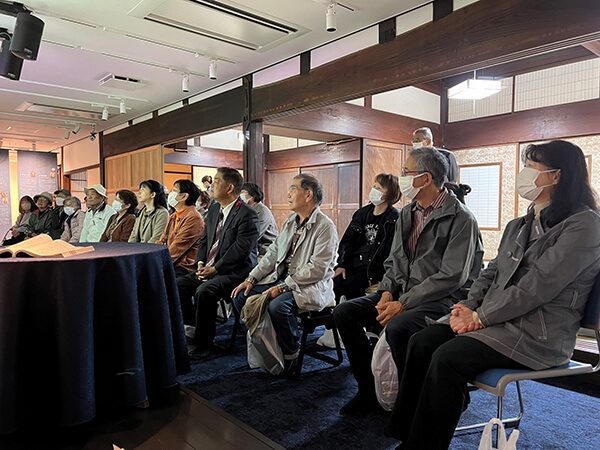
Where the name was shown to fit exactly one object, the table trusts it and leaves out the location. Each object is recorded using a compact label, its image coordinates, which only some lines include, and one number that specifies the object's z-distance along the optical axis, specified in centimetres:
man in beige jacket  262
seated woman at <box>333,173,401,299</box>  286
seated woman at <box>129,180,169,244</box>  400
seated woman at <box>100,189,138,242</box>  441
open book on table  182
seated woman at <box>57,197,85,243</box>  586
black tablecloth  169
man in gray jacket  199
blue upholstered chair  149
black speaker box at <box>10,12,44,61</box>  309
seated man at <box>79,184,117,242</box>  505
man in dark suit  302
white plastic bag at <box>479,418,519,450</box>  138
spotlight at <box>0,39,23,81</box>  345
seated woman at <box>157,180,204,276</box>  356
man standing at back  338
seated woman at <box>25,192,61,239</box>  639
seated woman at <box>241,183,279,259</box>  381
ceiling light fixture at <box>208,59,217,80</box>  435
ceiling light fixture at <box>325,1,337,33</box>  308
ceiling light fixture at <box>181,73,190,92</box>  475
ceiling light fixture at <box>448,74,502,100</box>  541
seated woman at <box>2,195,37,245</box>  694
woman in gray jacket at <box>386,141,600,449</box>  154
